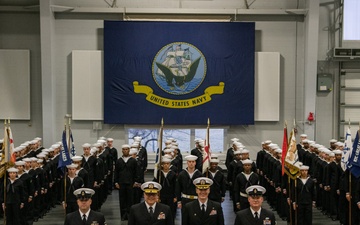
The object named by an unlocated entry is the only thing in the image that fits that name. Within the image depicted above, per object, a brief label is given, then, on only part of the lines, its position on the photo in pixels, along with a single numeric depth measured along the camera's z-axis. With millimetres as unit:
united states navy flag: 20406
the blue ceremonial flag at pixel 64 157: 12539
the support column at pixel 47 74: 20094
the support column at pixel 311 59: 20375
